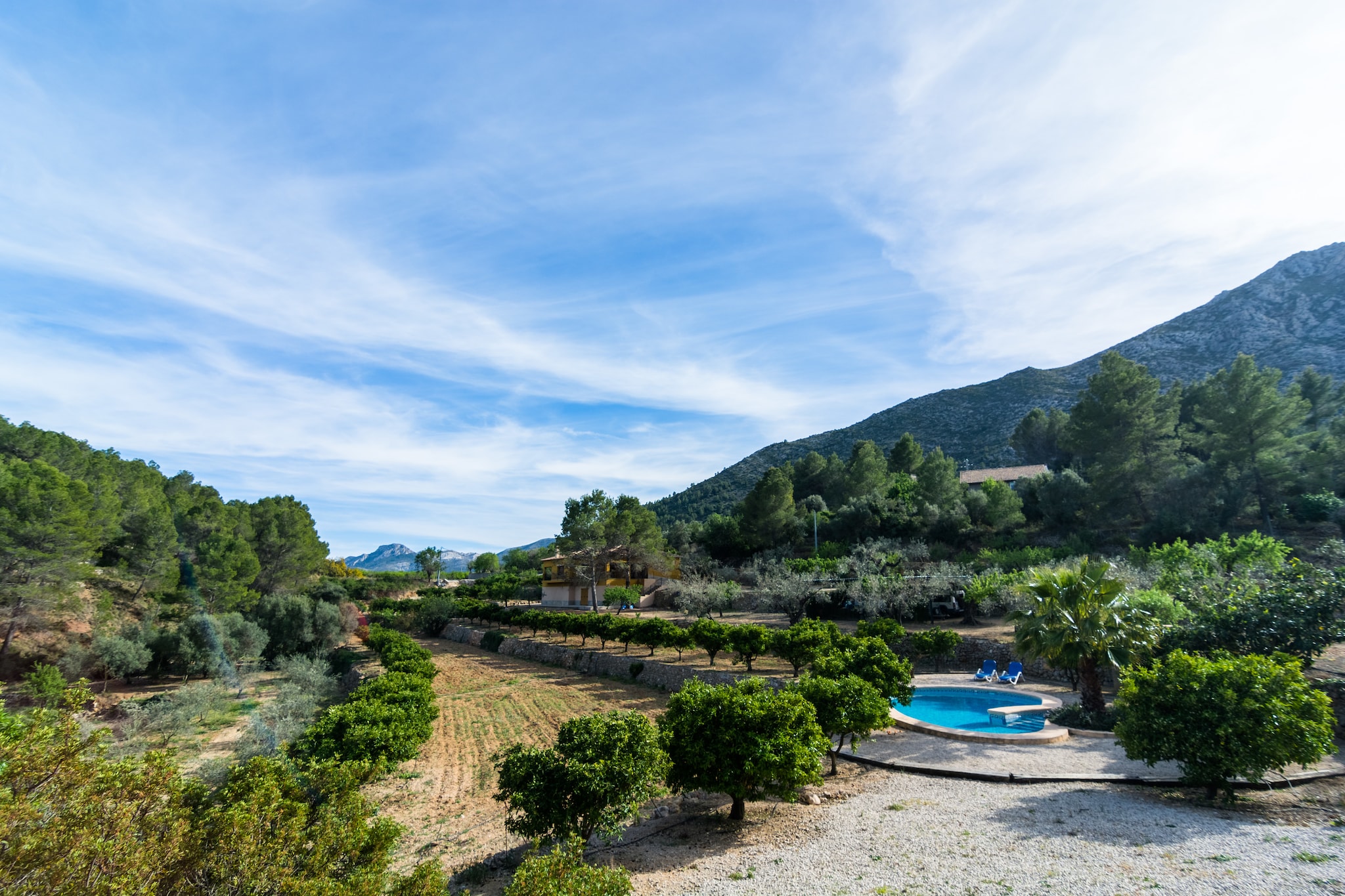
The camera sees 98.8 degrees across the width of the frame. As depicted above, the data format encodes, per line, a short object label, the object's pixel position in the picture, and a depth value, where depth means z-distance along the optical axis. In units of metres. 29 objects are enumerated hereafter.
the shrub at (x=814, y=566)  34.16
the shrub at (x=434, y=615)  48.22
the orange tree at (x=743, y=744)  9.76
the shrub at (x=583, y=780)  8.91
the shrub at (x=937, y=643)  22.84
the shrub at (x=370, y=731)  14.62
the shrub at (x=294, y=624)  32.22
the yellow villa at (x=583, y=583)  50.69
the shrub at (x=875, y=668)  13.86
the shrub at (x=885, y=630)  22.17
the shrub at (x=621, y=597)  44.56
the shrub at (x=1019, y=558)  32.00
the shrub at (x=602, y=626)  31.55
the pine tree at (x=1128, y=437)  36.31
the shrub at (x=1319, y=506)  30.38
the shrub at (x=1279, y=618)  13.28
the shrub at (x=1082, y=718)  14.59
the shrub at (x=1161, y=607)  16.48
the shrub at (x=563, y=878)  5.70
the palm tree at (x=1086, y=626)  14.49
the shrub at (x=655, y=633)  27.66
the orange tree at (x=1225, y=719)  8.91
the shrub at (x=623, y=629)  29.69
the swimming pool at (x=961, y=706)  17.11
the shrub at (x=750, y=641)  23.54
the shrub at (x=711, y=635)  25.23
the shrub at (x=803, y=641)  19.86
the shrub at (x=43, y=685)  19.70
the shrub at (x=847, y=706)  12.04
